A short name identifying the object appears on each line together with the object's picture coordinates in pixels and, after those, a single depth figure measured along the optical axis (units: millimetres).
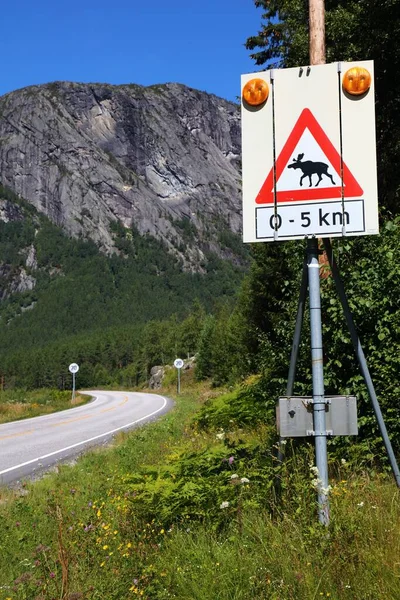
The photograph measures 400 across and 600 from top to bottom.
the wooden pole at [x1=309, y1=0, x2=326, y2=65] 4891
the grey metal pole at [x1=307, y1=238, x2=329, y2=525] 3596
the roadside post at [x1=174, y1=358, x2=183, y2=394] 43778
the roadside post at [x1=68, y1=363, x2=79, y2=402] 38800
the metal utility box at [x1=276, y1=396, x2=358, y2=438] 3621
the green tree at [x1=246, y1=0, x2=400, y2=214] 11781
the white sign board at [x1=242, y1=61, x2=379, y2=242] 3774
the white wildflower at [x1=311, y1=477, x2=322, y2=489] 3578
